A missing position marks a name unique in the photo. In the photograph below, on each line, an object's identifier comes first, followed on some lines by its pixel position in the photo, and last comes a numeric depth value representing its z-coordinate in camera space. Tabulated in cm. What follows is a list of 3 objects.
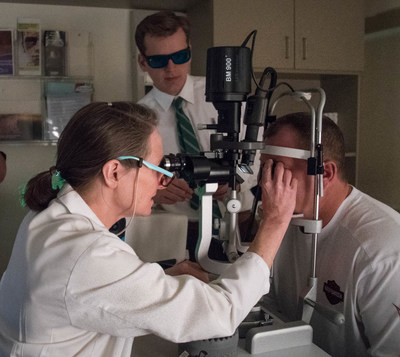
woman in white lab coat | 98
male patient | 131
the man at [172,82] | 221
